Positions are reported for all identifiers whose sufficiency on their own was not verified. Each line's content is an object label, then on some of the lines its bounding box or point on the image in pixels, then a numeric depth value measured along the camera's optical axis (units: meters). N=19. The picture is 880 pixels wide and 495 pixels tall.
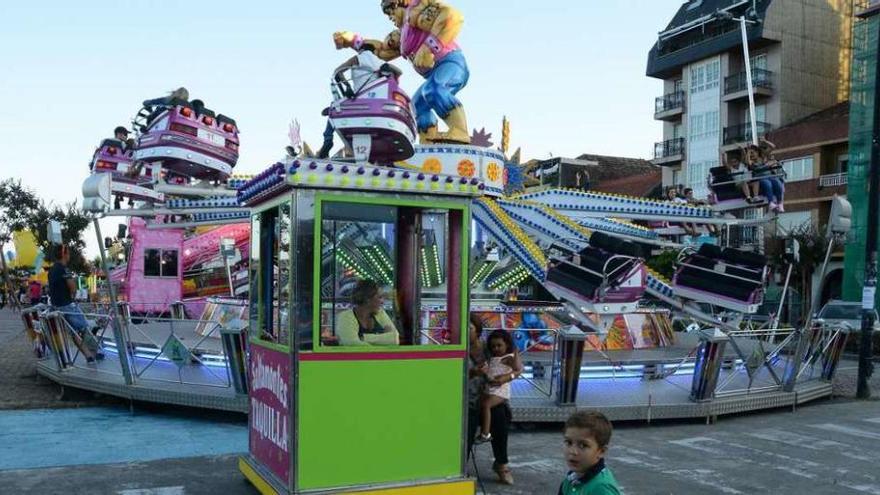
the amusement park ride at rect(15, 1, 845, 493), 5.71
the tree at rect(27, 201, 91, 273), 44.38
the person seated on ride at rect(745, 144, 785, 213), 13.19
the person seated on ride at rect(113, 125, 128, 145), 14.74
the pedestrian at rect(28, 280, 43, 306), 26.96
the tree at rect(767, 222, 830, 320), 34.72
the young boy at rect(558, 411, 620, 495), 3.41
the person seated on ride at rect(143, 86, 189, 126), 11.53
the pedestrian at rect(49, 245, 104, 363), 11.14
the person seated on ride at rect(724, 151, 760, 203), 13.55
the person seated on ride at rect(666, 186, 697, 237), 16.38
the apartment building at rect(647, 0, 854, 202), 42.94
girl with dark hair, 7.04
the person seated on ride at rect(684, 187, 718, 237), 16.28
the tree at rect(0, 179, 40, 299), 45.75
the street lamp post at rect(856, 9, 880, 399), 12.57
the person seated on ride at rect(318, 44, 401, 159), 8.58
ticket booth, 5.61
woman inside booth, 5.88
